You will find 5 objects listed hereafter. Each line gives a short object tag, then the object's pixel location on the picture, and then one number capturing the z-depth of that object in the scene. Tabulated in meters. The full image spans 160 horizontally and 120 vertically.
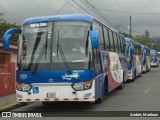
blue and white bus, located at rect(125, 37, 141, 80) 25.33
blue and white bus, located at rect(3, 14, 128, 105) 11.28
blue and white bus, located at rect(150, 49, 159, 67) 63.65
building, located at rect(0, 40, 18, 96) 17.02
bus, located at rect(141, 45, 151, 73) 37.53
